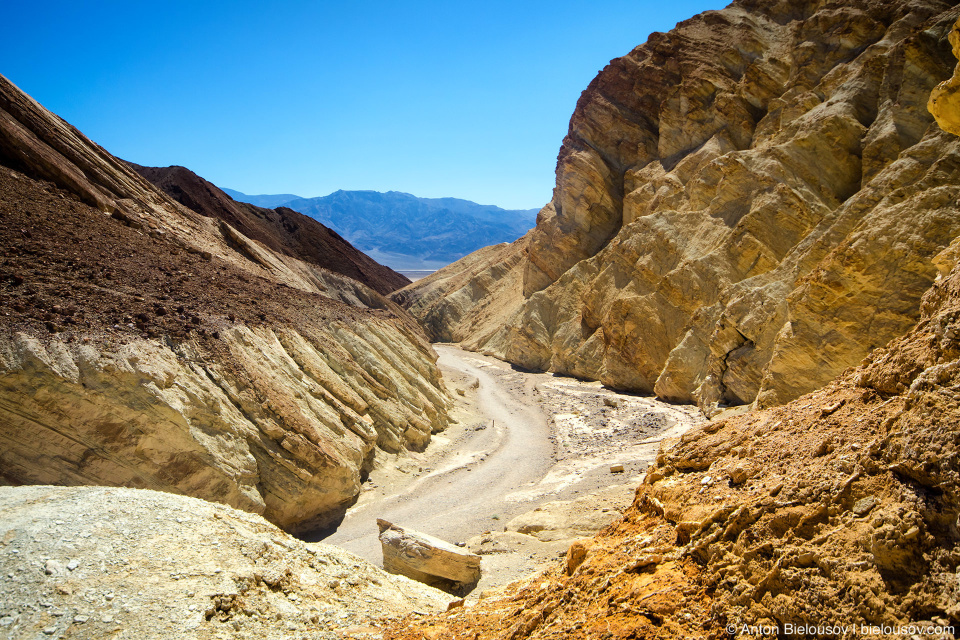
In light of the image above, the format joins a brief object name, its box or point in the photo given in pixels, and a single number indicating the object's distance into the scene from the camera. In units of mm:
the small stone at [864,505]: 3945
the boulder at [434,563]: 11047
